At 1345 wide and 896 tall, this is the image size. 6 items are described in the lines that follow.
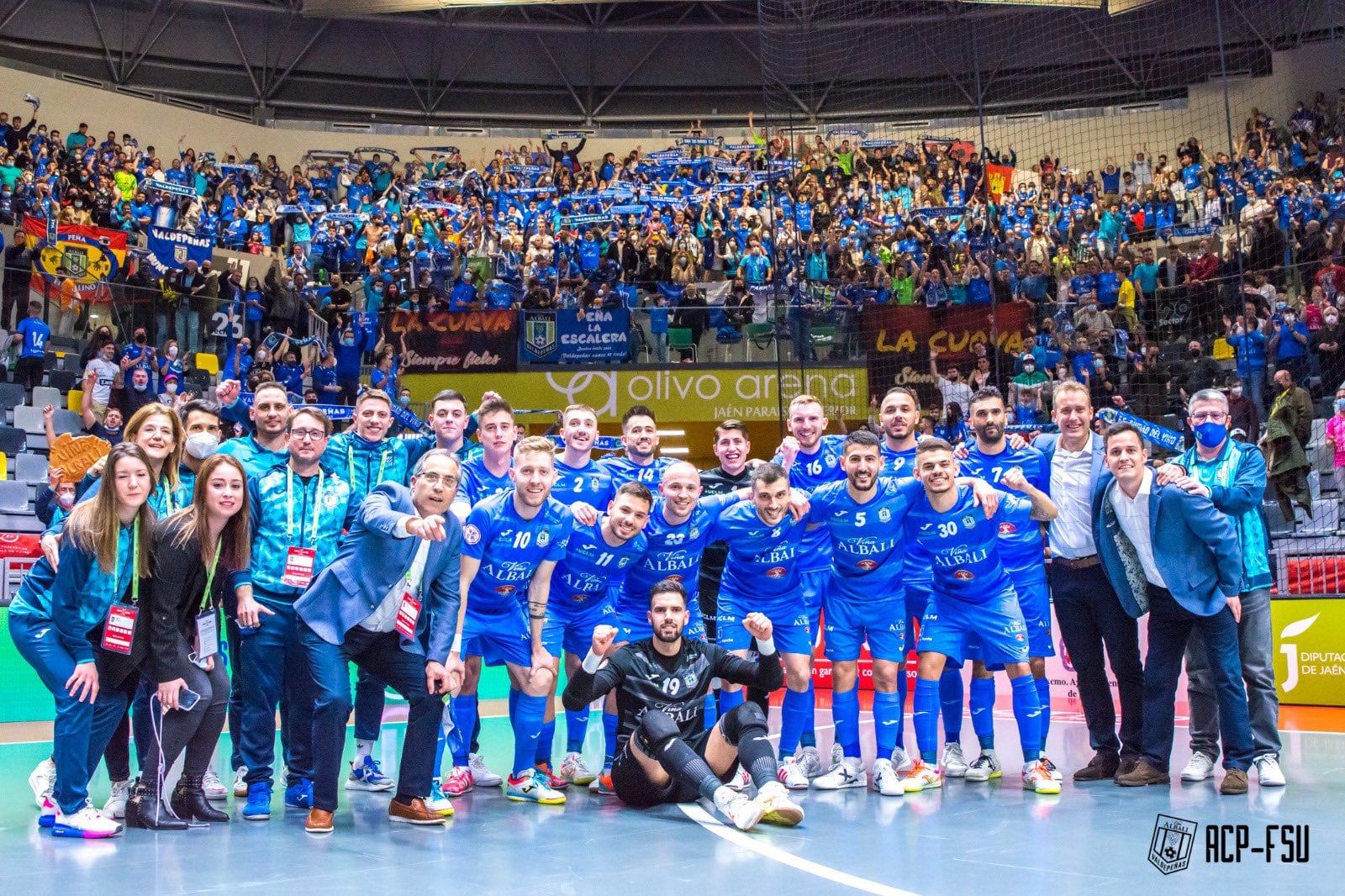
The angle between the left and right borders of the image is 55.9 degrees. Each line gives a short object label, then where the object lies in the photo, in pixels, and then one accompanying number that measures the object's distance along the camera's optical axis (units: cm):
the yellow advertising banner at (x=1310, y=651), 1155
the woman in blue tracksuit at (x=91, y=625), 605
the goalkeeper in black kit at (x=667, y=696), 665
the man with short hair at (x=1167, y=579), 727
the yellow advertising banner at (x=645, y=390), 2067
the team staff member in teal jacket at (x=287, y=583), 677
